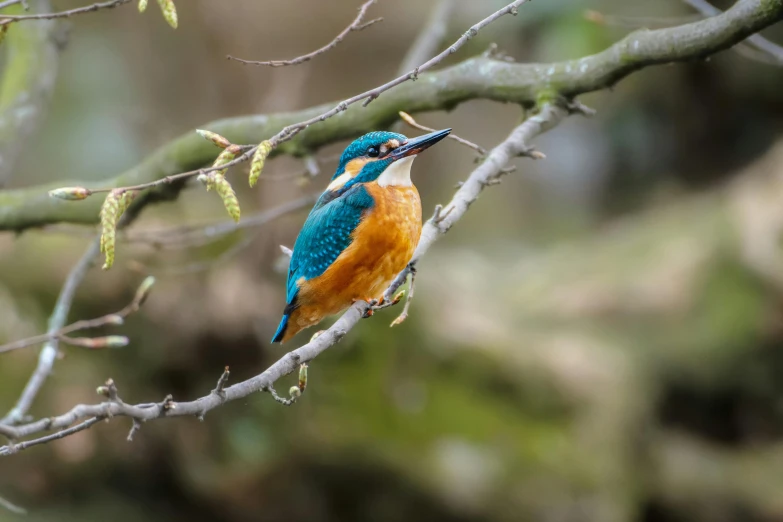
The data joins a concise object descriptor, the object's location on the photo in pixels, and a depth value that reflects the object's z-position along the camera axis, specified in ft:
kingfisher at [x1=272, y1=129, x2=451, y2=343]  17.15
